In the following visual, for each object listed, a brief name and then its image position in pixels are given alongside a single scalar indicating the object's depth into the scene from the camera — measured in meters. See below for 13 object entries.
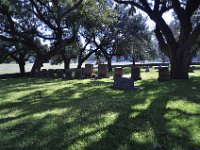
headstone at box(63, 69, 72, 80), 12.20
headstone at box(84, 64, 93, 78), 12.43
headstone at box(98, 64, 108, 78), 11.73
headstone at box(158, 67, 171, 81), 9.41
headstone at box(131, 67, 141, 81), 10.14
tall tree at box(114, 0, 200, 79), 9.63
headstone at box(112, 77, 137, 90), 6.79
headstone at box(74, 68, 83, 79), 12.06
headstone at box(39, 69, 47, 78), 14.29
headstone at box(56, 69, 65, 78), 13.30
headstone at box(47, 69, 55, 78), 13.85
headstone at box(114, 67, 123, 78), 10.57
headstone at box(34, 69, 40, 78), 14.53
